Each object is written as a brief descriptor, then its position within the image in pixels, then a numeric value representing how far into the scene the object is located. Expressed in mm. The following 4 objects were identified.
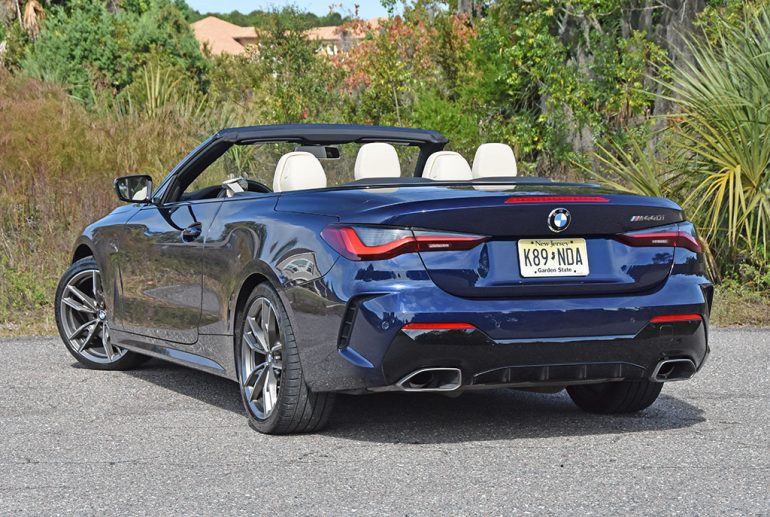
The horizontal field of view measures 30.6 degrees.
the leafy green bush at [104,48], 27234
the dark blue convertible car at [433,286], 6008
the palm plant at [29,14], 33469
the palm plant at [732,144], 13023
